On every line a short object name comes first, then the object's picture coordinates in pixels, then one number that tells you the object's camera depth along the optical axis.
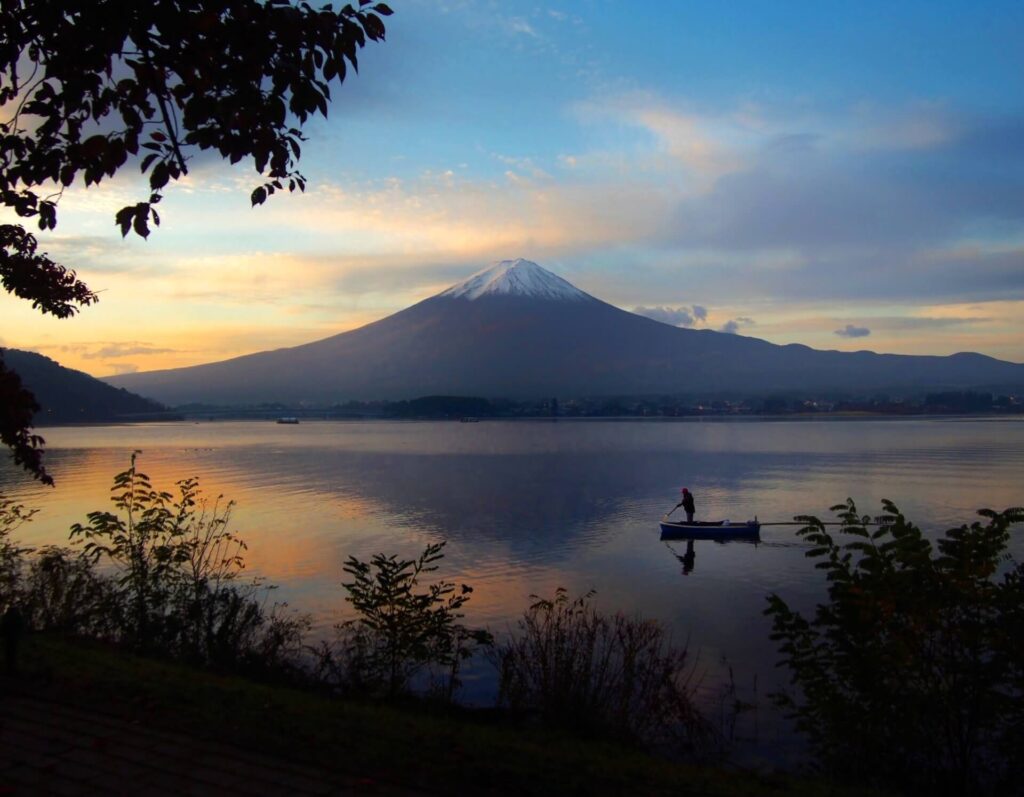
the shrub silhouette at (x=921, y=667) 7.03
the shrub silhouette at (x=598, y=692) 8.22
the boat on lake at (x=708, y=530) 26.64
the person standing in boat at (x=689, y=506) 27.89
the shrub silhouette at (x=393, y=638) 8.95
